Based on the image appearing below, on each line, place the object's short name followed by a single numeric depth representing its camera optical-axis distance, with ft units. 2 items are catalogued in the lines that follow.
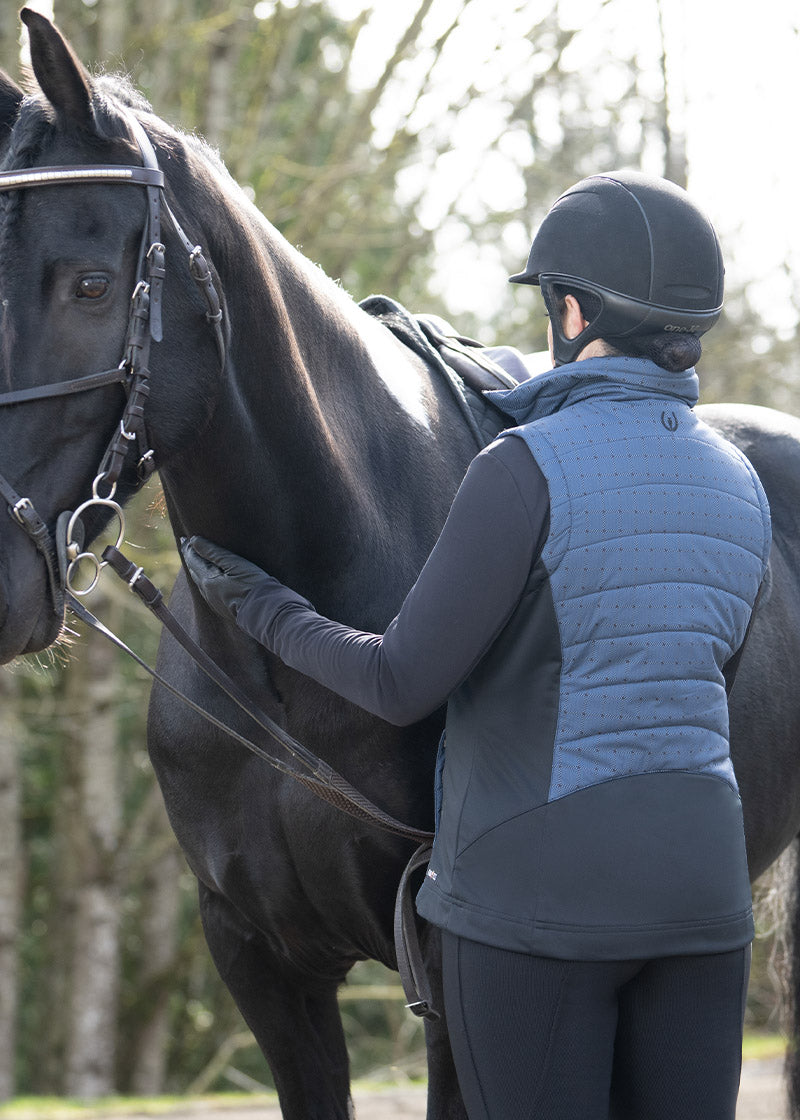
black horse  18.65
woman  18.26
